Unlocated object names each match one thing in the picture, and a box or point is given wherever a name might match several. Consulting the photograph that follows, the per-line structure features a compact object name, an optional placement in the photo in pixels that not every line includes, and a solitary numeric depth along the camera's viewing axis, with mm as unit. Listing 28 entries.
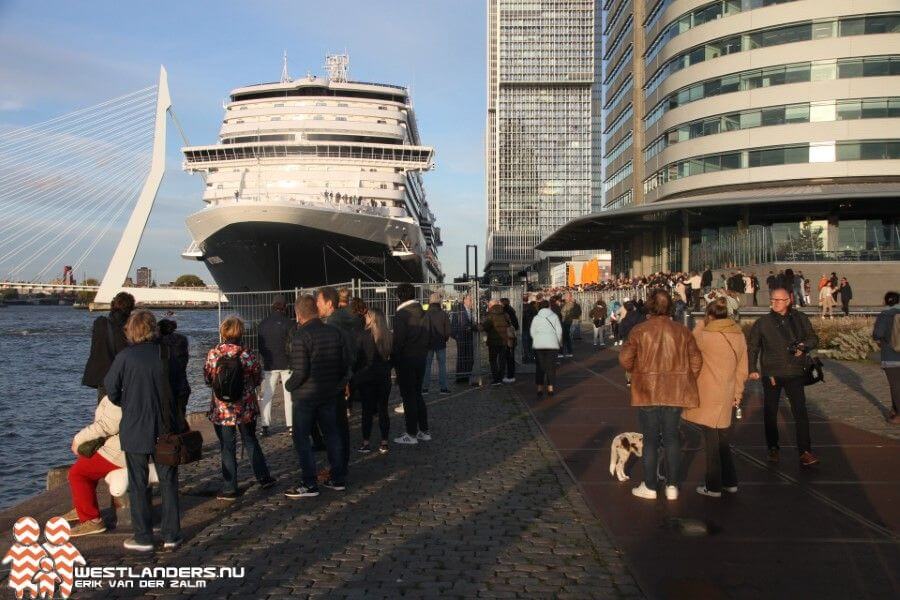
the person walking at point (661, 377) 6488
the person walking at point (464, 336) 15719
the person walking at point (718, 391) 6641
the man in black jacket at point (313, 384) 6980
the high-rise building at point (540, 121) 180500
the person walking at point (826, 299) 25656
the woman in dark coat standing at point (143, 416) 5430
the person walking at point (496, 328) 14609
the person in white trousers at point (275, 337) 9469
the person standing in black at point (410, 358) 9438
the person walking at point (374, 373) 8930
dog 7422
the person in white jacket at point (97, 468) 5816
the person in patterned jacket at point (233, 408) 6867
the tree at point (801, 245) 35500
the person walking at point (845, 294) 26891
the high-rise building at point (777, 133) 38562
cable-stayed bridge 39781
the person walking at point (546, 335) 12711
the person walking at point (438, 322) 11633
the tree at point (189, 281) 179675
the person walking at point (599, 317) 24219
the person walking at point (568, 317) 21672
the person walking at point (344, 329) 7605
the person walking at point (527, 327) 18573
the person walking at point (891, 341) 9758
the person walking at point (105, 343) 6867
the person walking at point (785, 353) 7680
